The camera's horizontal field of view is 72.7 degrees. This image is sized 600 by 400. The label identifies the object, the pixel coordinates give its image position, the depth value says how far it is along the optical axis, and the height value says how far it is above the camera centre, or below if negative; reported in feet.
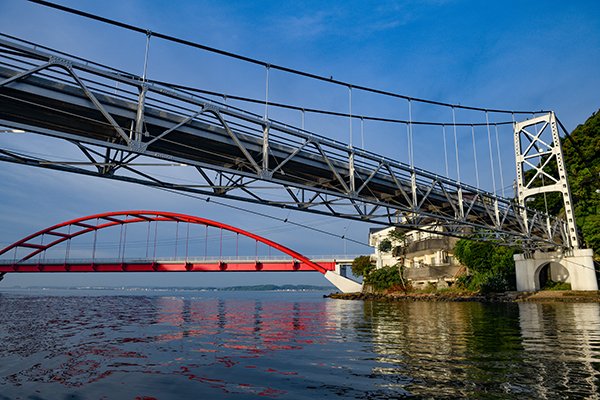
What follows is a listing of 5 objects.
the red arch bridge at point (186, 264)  239.30 +15.08
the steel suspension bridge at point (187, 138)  44.57 +21.08
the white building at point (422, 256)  185.26 +16.85
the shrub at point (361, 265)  241.35 +13.65
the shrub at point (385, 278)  210.98 +5.41
